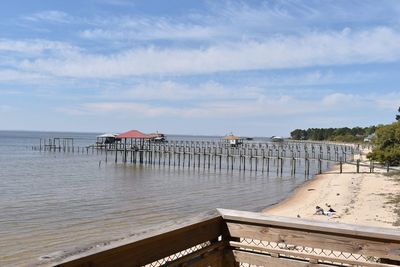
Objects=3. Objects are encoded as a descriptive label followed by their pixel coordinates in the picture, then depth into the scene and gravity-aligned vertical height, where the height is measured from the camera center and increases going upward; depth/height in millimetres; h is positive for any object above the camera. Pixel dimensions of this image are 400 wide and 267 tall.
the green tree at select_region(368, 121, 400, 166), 40031 -406
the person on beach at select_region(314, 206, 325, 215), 19672 -3257
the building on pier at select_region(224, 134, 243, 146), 80462 -335
